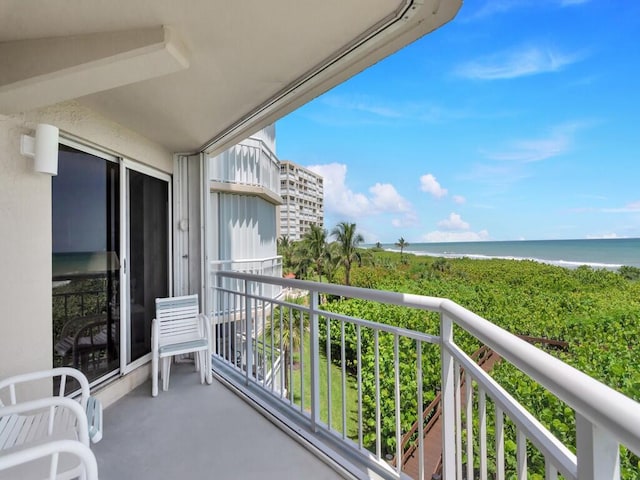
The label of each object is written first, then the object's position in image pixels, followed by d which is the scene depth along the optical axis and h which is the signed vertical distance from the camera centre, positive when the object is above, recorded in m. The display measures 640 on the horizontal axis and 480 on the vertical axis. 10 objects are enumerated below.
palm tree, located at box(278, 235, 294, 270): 26.78 -0.50
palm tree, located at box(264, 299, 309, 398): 9.41 -2.57
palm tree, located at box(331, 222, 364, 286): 25.51 +0.03
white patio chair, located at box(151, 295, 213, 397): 2.92 -0.85
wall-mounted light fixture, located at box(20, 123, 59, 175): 1.98 +0.57
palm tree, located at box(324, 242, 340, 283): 24.98 -1.34
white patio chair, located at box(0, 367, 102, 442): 1.52 -0.74
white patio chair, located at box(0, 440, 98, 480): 1.01 -0.74
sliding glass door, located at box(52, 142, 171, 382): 2.42 -0.13
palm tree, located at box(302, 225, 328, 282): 24.56 -0.24
